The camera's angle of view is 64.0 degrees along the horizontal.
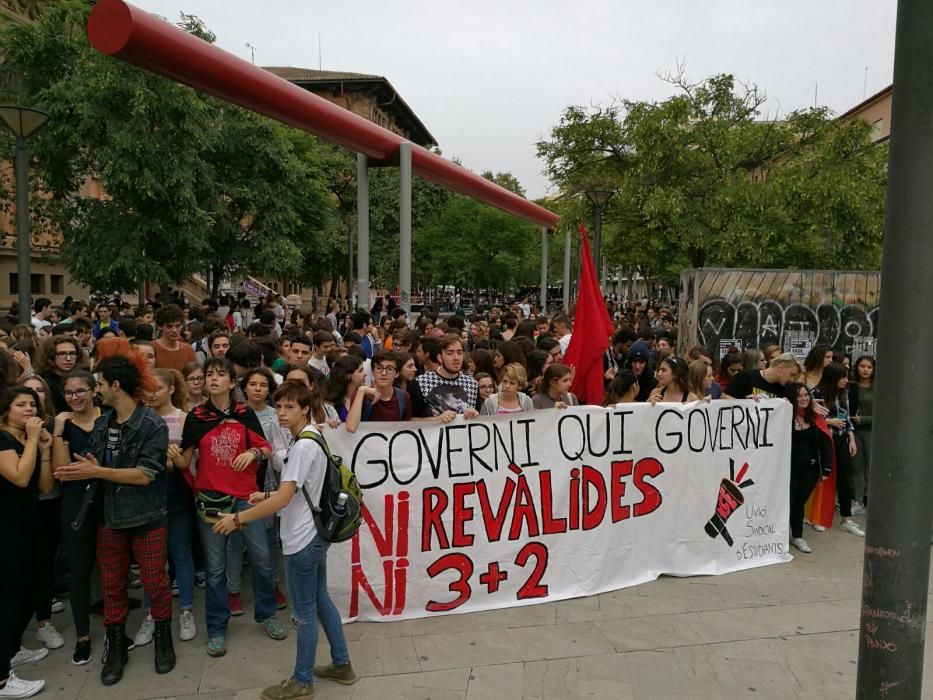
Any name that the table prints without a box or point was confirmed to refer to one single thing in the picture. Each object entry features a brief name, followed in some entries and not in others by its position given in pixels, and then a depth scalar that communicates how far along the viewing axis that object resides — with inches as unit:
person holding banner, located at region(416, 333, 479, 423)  211.8
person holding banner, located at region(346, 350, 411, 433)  198.4
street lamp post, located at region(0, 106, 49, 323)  349.1
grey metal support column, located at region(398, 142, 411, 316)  490.0
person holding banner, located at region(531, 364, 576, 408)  214.5
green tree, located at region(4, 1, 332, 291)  645.3
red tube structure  278.7
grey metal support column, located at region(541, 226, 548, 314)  1019.9
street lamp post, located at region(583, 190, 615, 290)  647.8
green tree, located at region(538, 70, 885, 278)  648.4
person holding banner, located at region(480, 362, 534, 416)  204.7
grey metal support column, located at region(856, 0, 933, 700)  97.0
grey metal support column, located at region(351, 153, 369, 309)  487.5
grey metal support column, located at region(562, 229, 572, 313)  983.1
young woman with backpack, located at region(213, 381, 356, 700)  139.7
